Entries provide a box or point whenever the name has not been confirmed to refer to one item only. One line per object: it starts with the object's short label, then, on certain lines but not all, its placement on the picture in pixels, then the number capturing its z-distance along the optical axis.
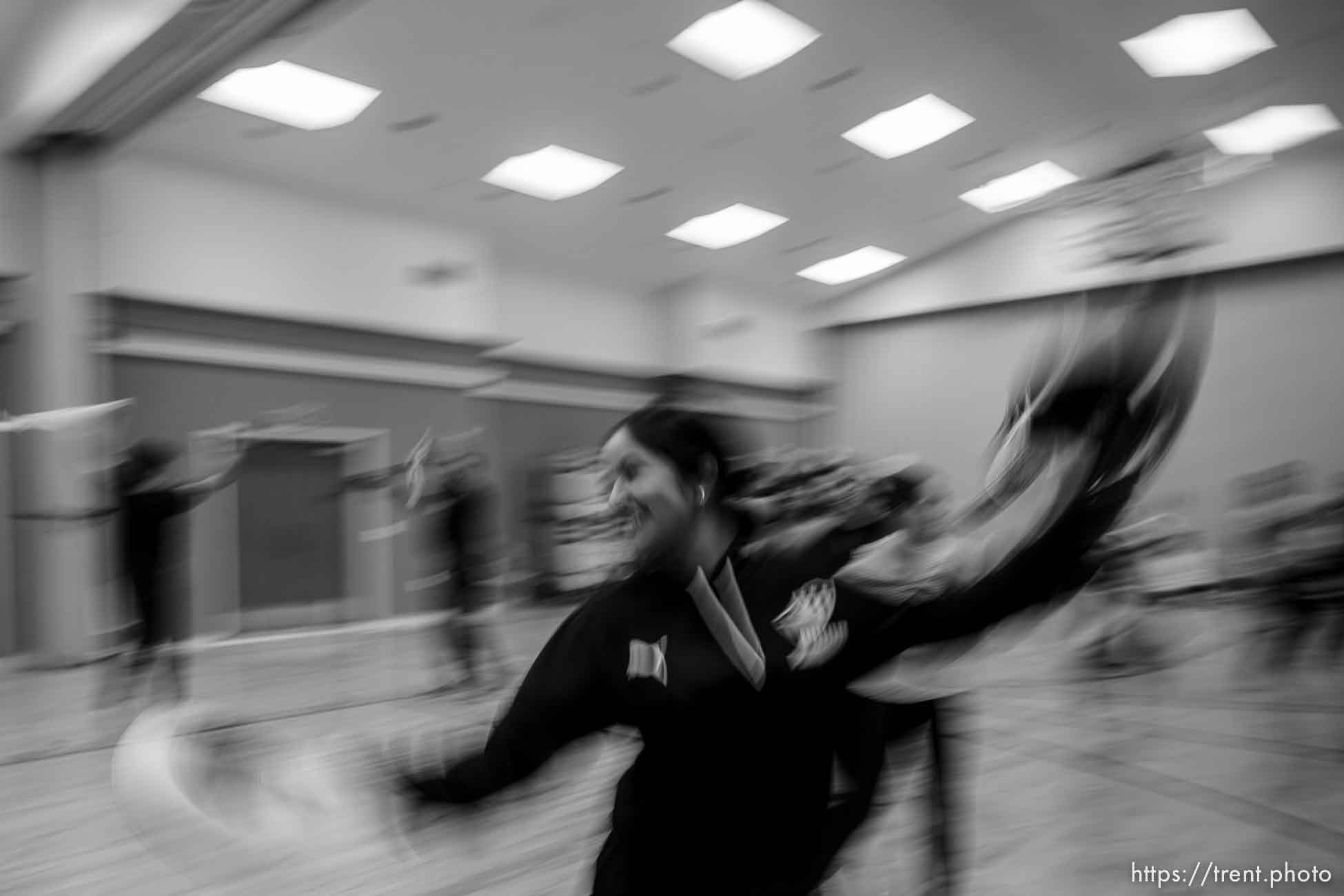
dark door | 9.66
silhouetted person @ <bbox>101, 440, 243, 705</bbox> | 5.29
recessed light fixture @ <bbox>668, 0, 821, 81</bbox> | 6.57
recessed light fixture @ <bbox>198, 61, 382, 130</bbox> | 7.74
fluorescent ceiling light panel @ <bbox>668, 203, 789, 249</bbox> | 6.85
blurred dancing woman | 0.89
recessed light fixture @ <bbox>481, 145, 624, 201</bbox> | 8.70
